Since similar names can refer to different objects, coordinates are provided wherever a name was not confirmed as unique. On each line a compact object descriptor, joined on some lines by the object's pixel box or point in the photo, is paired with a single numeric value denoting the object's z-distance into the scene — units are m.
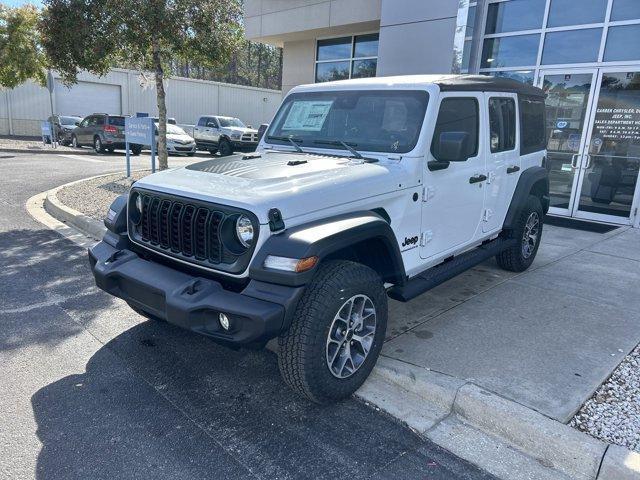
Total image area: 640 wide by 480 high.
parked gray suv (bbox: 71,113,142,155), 19.23
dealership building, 8.22
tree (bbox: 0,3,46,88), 19.88
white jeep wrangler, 2.72
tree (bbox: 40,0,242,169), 8.82
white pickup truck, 21.06
